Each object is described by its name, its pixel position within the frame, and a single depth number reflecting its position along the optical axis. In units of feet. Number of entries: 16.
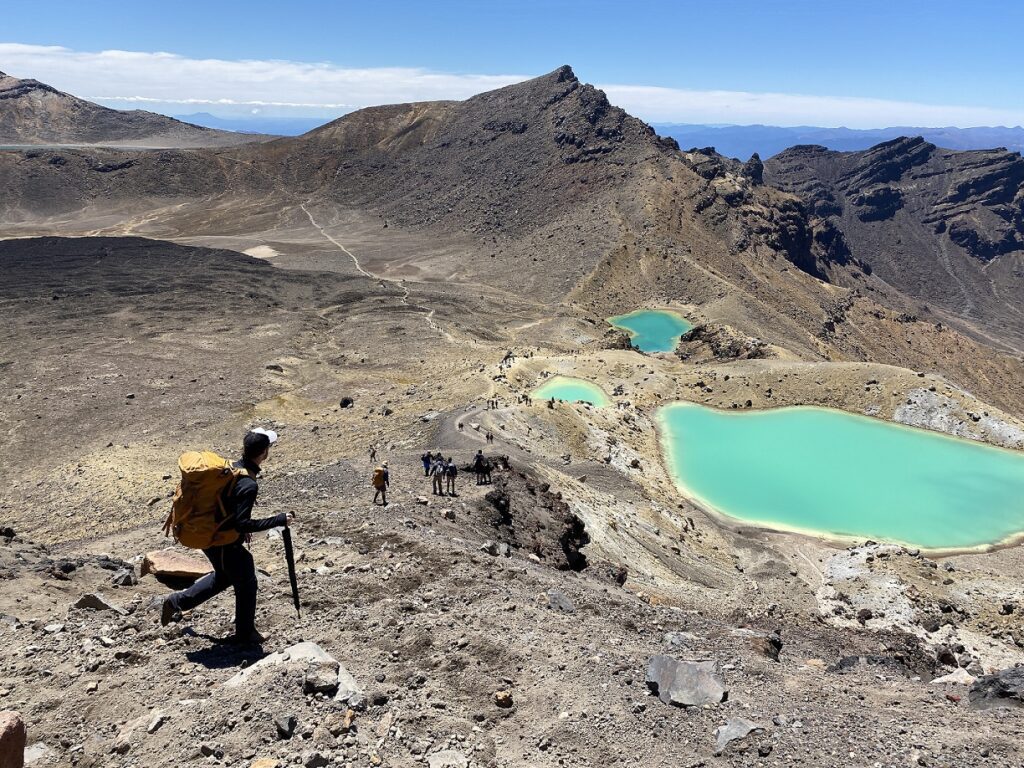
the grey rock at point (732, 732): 27.73
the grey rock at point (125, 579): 35.94
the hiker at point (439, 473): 71.41
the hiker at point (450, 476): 71.41
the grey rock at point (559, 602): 43.29
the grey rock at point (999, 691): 34.14
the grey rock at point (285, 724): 23.09
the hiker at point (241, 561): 26.00
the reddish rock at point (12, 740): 19.07
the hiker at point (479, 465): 79.92
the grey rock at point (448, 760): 24.00
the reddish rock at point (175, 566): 36.52
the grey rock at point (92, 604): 31.78
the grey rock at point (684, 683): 30.73
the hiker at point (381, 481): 62.80
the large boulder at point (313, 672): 25.39
